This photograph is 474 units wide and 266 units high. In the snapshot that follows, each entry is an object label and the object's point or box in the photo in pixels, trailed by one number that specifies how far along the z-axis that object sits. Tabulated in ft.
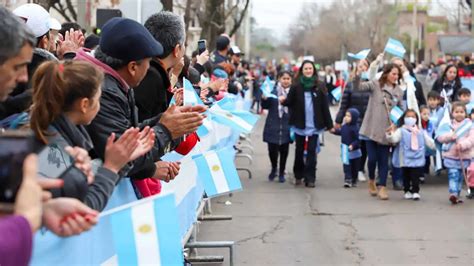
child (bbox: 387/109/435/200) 40.19
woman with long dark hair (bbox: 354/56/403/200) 40.60
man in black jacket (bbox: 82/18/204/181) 15.29
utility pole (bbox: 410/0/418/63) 214.40
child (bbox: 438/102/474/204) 39.27
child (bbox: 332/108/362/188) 44.86
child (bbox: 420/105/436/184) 44.52
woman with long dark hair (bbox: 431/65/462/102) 50.85
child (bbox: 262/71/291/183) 46.75
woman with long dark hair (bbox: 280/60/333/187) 44.50
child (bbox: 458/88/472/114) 45.68
